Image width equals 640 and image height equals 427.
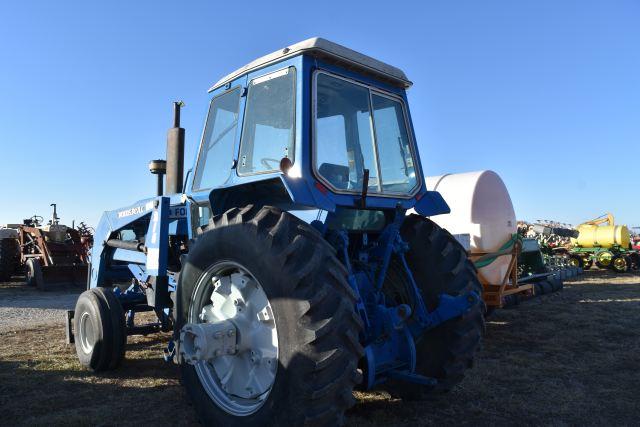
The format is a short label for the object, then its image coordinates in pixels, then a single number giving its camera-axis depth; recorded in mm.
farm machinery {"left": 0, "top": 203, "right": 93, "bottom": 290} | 14234
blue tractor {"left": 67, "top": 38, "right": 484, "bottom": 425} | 2799
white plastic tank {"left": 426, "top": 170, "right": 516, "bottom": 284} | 7992
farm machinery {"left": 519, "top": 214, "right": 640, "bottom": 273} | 17703
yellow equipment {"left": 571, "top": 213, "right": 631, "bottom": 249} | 17828
